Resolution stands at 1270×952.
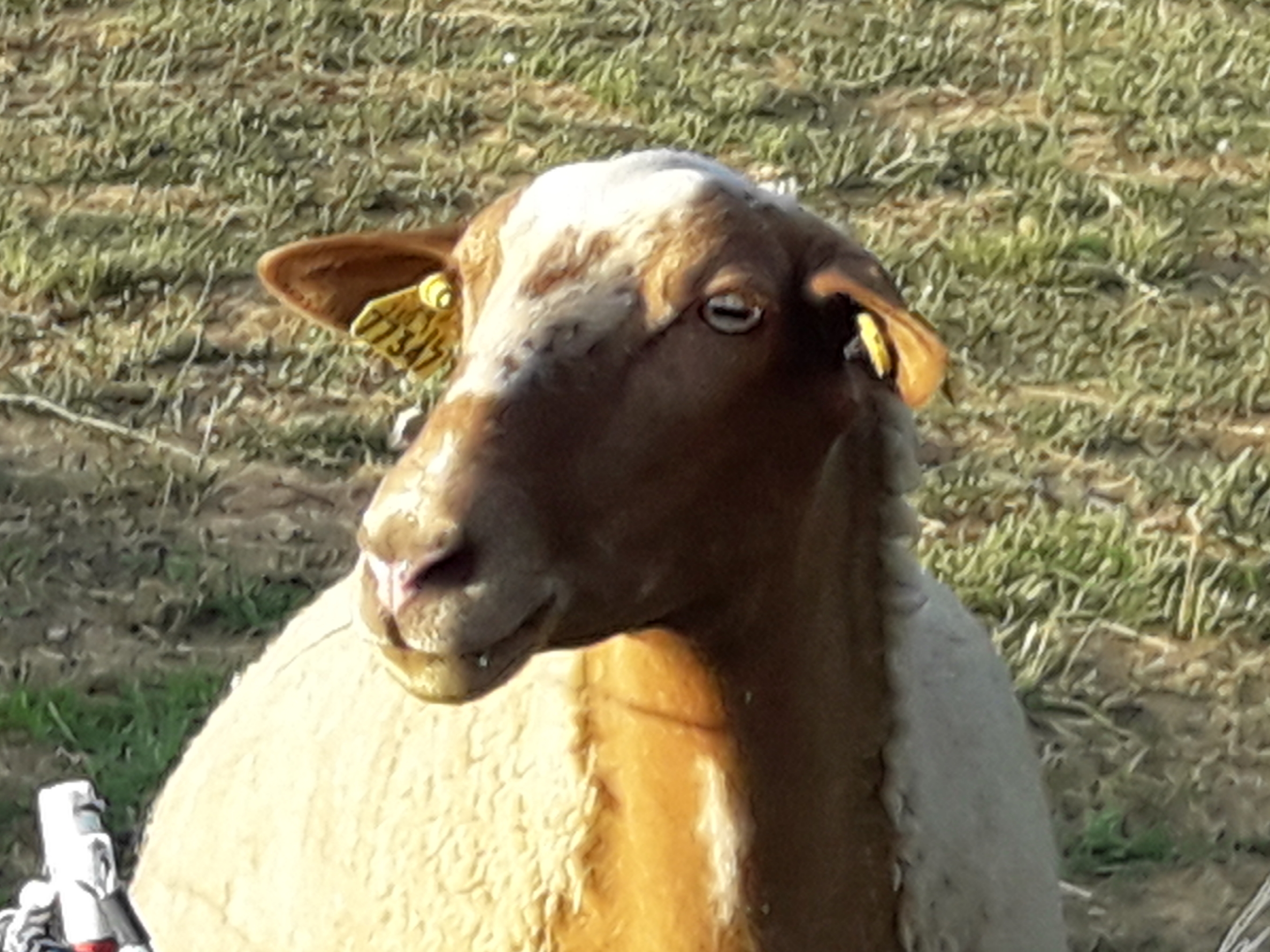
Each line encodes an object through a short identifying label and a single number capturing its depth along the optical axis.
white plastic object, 1.40
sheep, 1.62
